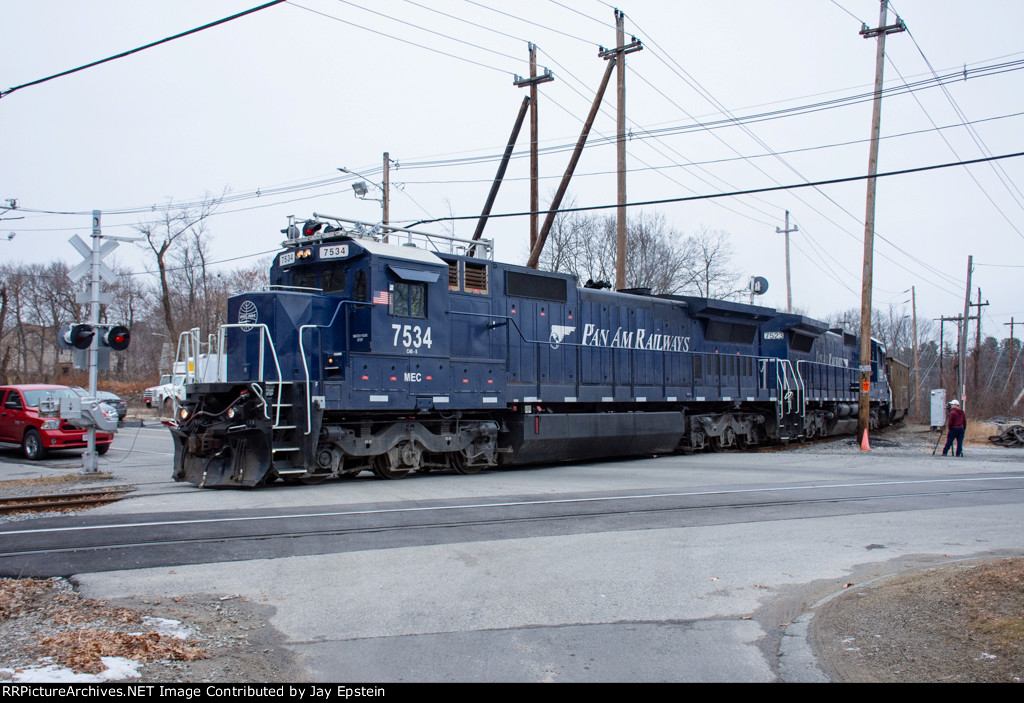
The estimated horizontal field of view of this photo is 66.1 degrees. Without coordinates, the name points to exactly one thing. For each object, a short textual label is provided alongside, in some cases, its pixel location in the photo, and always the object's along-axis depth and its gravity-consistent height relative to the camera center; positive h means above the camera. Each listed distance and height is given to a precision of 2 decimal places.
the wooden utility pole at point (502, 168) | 22.02 +6.11
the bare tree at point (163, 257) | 49.81 +8.03
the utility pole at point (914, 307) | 67.56 +7.12
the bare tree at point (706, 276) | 47.59 +6.83
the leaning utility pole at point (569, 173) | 20.61 +5.78
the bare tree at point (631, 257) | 42.53 +7.24
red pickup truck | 20.36 -1.26
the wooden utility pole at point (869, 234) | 23.45 +4.64
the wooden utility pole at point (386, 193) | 28.77 +6.95
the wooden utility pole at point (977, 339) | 54.59 +4.01
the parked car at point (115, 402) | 35.16 -1.04
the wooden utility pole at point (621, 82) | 22.78 +8.94
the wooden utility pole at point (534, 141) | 21.89 +6.91
